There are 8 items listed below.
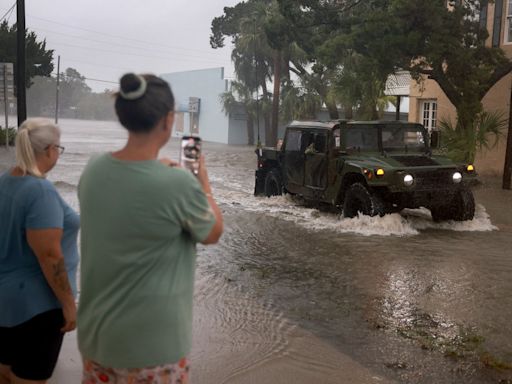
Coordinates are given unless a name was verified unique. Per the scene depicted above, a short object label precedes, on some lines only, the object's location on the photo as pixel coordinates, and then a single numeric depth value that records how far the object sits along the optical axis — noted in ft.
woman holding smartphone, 6.61
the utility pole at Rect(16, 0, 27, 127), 49.60
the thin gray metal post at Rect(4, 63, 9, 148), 54.34
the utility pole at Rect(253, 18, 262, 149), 122.31
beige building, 59.57
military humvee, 31.40
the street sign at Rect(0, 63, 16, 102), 54.61
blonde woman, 8.23
